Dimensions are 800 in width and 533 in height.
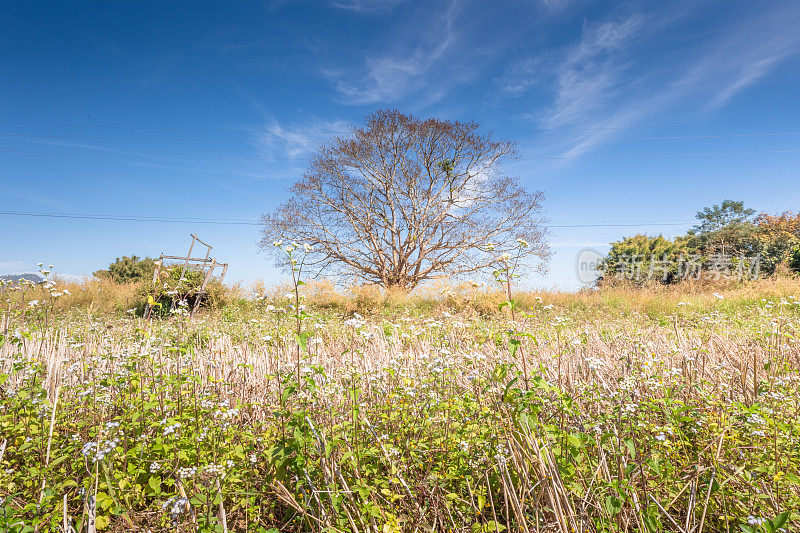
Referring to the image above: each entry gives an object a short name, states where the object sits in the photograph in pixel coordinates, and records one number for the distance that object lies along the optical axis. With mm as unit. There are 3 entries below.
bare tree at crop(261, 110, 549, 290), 21312
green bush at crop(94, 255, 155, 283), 32312
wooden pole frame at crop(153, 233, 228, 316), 13258
